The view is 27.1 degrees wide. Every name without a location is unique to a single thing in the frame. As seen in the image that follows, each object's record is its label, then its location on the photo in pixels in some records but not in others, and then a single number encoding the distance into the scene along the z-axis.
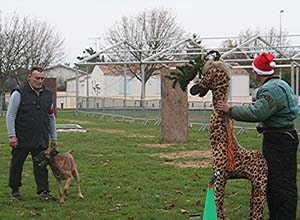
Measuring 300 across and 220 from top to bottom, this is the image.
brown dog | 8.57
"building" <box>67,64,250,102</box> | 51.69
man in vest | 8.56
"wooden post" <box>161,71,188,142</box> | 18.61
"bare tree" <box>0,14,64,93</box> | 47.41
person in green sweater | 5.99
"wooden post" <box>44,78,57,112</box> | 33.56
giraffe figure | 6.17
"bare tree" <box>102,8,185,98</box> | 53.50
